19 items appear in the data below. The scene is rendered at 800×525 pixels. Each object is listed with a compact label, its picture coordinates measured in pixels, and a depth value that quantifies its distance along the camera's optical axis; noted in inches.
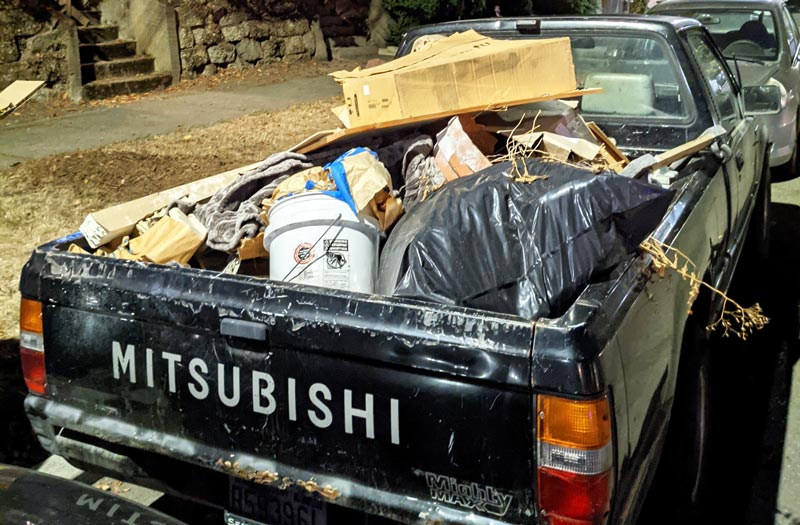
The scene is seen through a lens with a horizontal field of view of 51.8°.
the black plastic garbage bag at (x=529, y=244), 96.1
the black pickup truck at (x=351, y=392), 82.8
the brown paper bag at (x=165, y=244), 115.4
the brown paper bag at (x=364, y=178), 116.6
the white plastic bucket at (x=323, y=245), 108.9
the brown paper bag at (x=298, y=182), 123.5
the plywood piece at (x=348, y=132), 138.1
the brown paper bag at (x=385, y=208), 121.1
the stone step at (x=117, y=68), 418.6
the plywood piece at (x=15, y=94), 265.7
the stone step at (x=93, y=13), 454.0
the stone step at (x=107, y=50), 426.9
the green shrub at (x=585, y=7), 731.4
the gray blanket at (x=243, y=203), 122.3
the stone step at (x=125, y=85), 407.8
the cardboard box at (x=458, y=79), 140.4
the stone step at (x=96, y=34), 433.7
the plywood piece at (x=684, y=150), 137.0
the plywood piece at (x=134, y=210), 122.0
